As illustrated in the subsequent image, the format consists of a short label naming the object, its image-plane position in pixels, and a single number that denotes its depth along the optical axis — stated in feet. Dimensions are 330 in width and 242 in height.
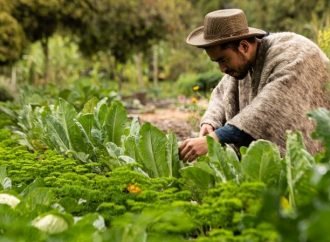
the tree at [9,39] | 53.16
